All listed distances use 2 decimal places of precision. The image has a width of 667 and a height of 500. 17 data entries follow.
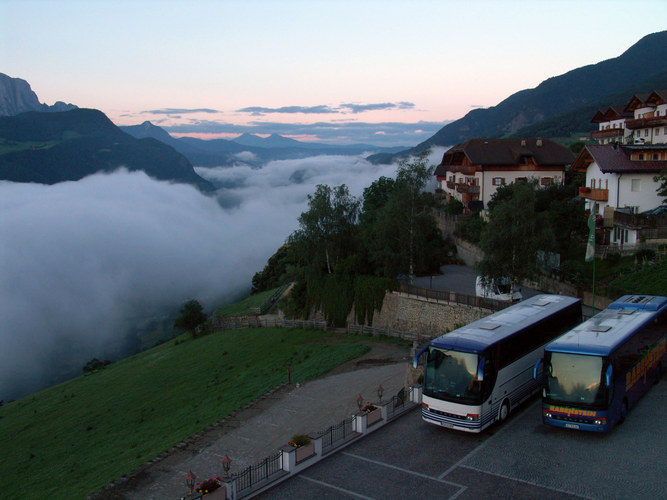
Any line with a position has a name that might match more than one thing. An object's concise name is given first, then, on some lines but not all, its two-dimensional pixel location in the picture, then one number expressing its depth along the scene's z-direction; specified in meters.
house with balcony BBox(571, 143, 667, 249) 42.88
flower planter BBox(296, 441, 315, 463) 16.28
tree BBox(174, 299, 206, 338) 65.50
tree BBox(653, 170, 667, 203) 41.08
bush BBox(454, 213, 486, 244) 52.72
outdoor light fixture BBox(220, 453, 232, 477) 15.35
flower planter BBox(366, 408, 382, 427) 18.81
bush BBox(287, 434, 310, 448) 16.62
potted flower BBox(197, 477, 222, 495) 14.20
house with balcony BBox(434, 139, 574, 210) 68.62
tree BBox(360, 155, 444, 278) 43.59
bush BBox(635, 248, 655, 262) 36.45
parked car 33.94
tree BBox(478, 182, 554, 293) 31.41
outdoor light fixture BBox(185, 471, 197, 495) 14.80
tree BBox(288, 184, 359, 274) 50.28
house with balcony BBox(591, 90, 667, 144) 62.56
